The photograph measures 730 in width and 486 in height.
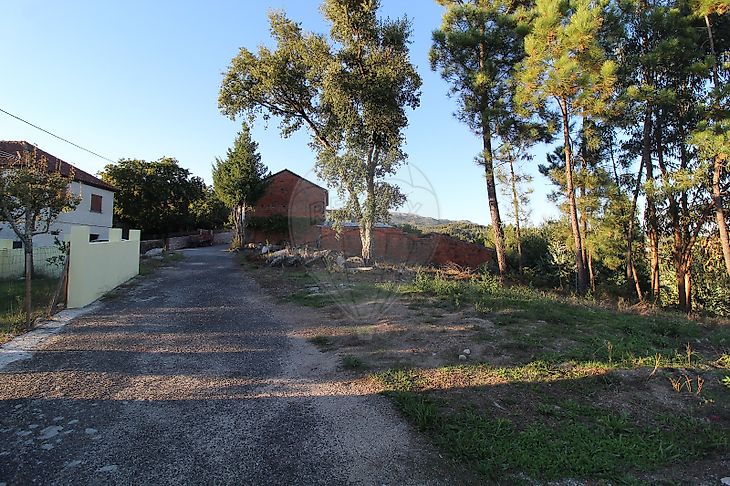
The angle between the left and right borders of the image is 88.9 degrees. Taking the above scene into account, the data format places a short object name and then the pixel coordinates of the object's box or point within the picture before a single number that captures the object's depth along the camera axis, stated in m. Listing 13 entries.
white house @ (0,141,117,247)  16.77
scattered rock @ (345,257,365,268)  14.13
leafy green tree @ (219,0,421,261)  12.04
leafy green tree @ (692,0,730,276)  9.20
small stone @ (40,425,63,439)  2.97
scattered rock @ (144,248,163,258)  18.31
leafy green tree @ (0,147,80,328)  6.09
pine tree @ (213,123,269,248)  23.45
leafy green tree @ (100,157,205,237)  29.14
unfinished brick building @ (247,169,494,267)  17.88
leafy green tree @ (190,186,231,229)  36.47
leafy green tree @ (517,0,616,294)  10.27
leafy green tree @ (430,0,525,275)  13.73
